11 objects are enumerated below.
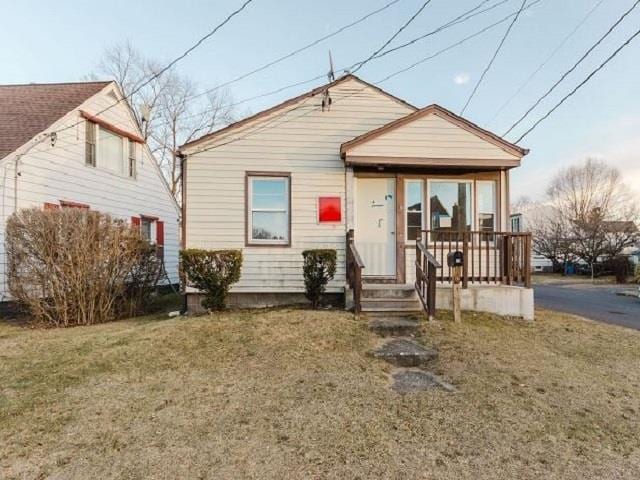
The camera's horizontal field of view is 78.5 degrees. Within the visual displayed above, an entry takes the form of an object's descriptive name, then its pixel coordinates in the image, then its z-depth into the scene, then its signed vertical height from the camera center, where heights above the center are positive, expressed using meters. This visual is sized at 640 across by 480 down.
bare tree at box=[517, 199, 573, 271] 33.12 +1.04
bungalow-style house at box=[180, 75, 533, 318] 7.91 +1.24
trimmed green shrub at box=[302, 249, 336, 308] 7.29 -0.38
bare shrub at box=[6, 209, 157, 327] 7.33 -0.25
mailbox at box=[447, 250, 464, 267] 6.66 -0.18
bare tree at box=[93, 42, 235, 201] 26.33 +10.58
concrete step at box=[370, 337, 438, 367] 4.88 -1.34
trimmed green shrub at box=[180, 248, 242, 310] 7.09 -0.38
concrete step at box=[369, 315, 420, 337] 5.88 -1.19
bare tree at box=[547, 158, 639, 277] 30.42 +3.59
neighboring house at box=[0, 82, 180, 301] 9.23 +2.62
